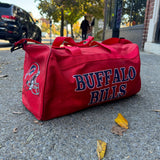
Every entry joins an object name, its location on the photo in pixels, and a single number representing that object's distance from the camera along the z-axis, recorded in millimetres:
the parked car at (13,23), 5570
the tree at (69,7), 12633
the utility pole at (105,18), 10327
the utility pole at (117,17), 2820
